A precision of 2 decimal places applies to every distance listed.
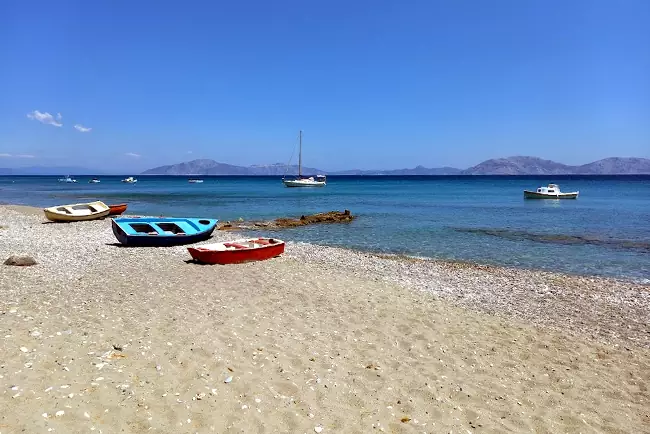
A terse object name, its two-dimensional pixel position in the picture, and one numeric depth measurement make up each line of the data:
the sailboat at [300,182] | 109.38
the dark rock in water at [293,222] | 32.65
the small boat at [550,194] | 65.81
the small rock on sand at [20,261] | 15.23
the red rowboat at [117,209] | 37.39
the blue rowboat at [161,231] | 21.53
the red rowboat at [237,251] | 17.34
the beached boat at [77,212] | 31.88
